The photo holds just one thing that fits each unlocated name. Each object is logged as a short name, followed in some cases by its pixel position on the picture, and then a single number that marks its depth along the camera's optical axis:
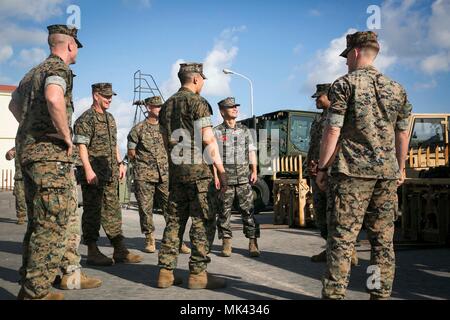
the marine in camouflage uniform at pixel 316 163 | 5.54
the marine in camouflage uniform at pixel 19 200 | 9.86
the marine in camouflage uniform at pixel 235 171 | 6.09
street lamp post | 24.72
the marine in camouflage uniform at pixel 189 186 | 4.21
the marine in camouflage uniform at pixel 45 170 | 3.41
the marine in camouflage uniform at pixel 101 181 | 5.39
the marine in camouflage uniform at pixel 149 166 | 6.46
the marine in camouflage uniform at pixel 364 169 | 3.38
